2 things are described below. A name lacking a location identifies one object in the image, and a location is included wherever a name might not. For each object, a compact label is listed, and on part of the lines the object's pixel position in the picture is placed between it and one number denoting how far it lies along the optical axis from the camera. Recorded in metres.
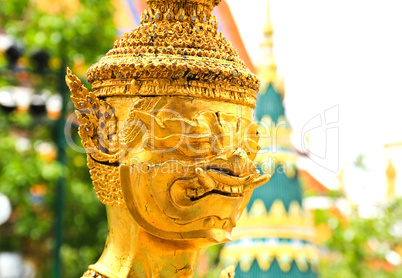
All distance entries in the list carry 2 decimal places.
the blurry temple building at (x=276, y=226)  10.72
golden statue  4.14
